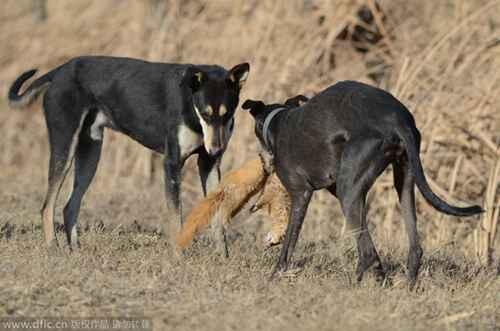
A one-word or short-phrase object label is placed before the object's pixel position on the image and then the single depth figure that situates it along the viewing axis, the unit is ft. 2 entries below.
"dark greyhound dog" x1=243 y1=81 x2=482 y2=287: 44.16
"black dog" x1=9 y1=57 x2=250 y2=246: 52.75
